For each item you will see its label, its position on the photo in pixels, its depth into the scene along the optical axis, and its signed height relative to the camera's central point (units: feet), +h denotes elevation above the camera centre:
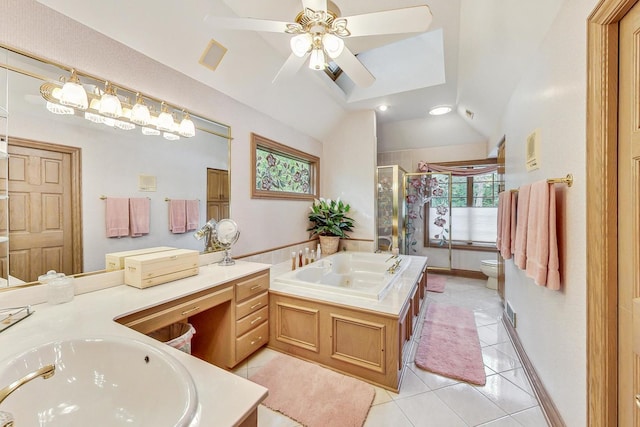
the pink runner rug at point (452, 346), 6.57 -4.08
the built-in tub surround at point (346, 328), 5.98 -3.00
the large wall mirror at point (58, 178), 4.44 +0.72
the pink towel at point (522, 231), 5.73 -0.46
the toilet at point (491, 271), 12.50 -2.96
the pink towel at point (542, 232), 4.61 -0.41
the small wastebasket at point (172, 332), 6.03 -2.84
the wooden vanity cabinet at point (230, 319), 5.85 -2.81
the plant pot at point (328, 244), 12.69 -1.59
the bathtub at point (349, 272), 7.96 -2.25
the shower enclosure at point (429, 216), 15.08 -0.28
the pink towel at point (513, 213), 7.08 -0.06
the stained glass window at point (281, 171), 9.80 +1.84
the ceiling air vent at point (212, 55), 6.67 +4.25
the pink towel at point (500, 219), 8.24 -0.25
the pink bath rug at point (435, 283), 12.85 -3.87
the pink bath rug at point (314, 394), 5.16 -4.11
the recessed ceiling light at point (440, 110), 12.43 +5.05
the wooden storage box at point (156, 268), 5.40 -1.22
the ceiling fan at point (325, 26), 4.57 +3.55
